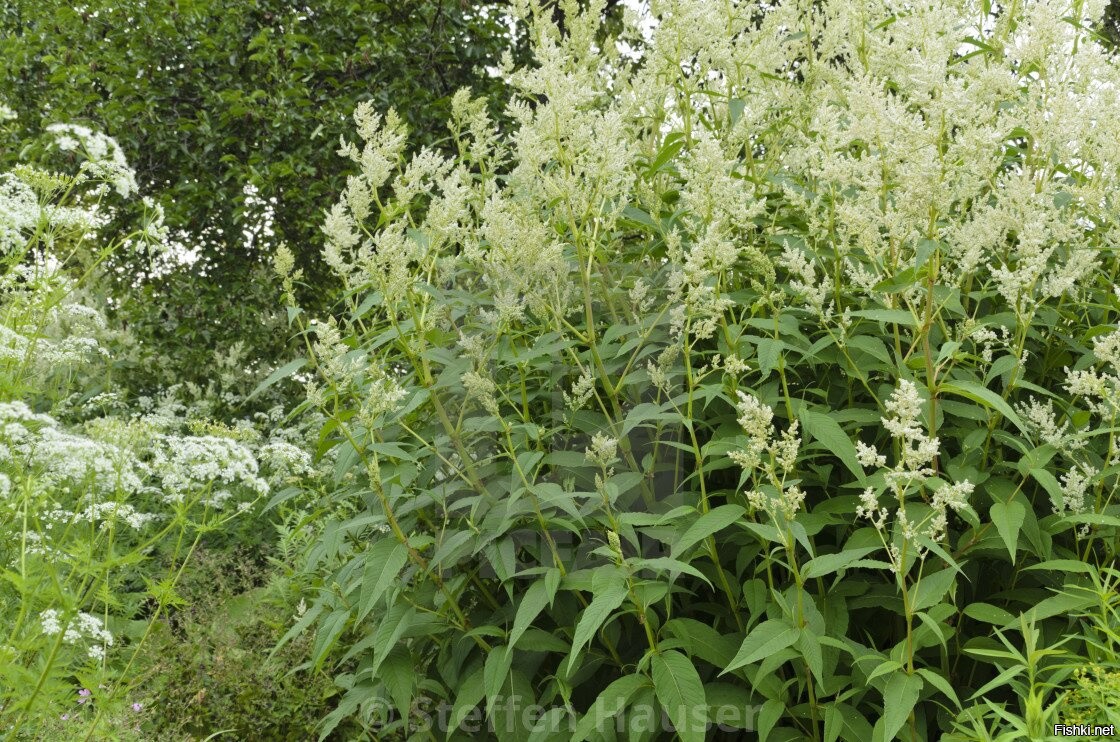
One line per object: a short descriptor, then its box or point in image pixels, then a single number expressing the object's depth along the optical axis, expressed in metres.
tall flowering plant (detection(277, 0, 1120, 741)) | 2.50
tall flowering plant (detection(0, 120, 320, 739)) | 2.63
